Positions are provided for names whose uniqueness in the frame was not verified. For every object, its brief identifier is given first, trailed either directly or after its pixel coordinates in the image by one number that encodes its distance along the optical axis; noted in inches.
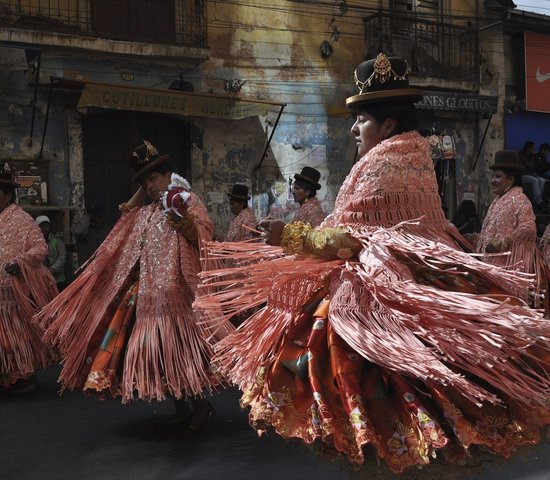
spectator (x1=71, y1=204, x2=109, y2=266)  488.7
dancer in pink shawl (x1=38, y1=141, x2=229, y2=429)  190.7
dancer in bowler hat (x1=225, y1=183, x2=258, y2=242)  440.9
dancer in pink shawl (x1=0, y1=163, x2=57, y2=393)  259.0
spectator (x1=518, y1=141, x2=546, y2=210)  651.5
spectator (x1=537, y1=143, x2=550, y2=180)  702.5
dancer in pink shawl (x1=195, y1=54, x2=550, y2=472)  103.7
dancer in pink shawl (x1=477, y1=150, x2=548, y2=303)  284.2
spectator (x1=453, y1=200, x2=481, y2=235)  616.4
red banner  755.4
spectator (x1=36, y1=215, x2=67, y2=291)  410.6
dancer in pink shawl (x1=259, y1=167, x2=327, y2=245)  377.4
